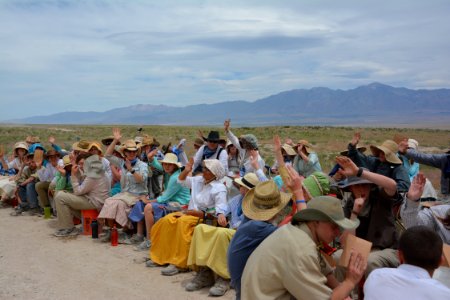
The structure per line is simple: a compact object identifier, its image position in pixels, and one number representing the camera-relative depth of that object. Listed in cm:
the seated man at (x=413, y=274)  264
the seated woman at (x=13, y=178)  1110
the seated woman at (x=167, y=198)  763
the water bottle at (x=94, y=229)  838
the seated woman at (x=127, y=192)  801
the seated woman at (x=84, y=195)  851
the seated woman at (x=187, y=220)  662
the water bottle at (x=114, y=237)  791
